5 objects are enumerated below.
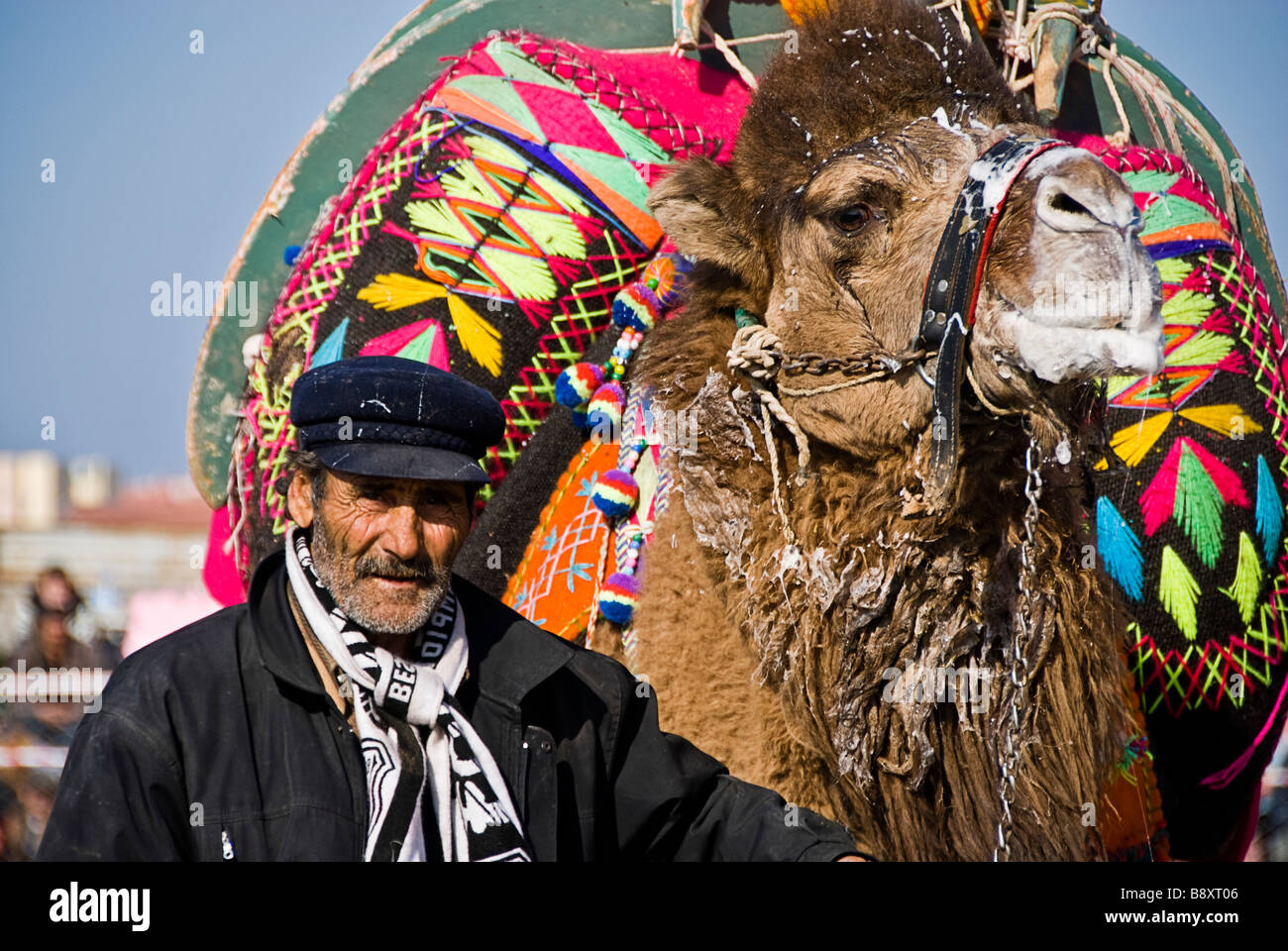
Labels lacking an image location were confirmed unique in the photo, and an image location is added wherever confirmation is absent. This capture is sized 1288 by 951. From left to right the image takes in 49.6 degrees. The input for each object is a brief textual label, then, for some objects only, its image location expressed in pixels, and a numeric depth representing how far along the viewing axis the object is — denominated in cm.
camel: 278
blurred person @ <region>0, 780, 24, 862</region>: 589
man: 199
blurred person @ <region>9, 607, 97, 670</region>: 595
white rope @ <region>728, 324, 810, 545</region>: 291
